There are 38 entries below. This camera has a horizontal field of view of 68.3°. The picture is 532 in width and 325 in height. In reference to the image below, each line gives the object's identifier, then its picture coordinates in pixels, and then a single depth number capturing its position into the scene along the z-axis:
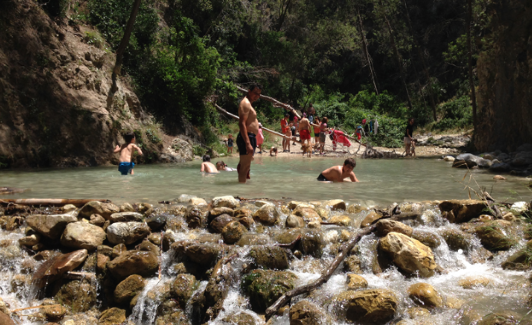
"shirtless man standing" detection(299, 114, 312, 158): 18.23
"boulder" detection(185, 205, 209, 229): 5.42
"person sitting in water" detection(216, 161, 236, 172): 12.76
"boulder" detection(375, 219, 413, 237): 4.91
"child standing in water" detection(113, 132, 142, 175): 10.47
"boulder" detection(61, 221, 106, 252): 4.80
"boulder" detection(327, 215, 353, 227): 5.44
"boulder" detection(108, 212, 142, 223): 5.23
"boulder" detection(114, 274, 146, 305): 4.34
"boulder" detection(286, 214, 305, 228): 5.33
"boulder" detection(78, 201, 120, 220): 5.40
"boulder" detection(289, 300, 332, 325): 3.61
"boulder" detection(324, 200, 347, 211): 6.14
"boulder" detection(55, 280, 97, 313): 4.33
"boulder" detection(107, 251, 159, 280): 4.51
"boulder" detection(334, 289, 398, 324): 3.63
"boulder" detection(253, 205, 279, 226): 5.46
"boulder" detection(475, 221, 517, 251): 4.75
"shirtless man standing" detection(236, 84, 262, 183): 7.53
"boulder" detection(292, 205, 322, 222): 5.54
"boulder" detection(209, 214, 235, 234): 5.25
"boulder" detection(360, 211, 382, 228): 5.36
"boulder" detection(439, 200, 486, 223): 5.50
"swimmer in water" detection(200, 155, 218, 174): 11.78
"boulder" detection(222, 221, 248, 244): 4.98
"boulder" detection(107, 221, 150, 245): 4.89
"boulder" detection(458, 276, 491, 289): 4.12
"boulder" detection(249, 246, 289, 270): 4.54
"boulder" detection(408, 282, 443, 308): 3.79
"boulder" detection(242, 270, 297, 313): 4.02
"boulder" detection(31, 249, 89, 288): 4.45
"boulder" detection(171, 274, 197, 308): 4.24
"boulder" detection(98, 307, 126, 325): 4.15
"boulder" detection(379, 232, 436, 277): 4.33
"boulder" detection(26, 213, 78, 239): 4.94
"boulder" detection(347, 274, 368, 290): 4.08
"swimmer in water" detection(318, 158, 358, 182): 9.25
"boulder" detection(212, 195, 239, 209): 5.83
